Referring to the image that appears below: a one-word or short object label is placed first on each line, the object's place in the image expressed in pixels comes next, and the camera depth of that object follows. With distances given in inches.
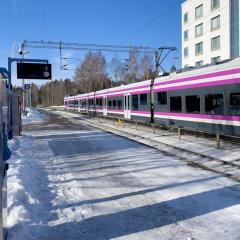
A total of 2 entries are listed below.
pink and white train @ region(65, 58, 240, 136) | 393.6
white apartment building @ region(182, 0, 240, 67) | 1214.7
